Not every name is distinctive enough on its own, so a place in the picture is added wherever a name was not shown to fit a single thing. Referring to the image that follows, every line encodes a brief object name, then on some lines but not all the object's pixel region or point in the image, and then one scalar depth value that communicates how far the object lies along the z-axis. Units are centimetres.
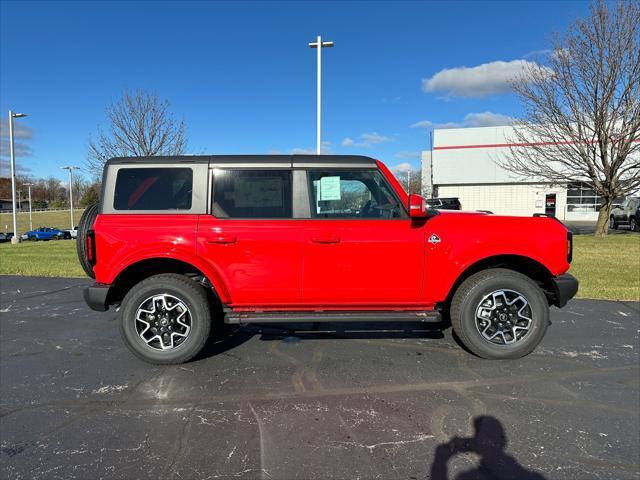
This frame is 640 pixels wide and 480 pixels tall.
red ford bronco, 371
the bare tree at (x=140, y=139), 1745
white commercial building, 3438
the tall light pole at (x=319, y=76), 1377
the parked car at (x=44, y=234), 4378
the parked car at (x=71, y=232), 4723
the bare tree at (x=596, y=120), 1487
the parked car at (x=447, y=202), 2851
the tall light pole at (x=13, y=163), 2127
